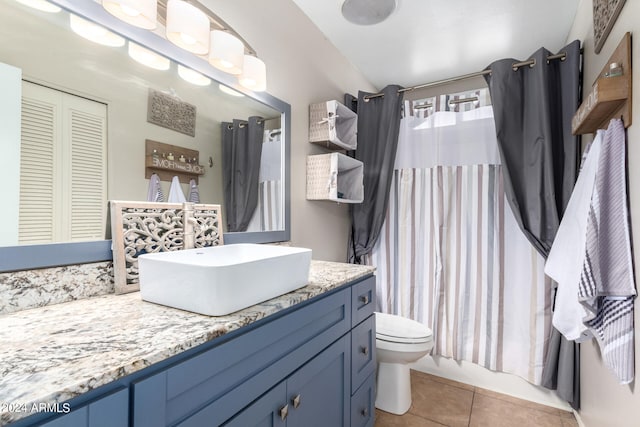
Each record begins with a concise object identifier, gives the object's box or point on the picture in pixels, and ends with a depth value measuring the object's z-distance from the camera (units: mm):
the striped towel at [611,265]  1000
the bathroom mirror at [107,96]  777
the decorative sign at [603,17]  1120
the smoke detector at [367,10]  1623
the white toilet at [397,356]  1658
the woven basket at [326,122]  1843
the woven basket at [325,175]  1804
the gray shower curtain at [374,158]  2223
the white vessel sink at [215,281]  734
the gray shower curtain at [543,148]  1687
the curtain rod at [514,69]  1715
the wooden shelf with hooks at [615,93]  1007
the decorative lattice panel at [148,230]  942
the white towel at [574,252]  1187
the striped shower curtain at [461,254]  1911
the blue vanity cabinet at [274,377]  579
